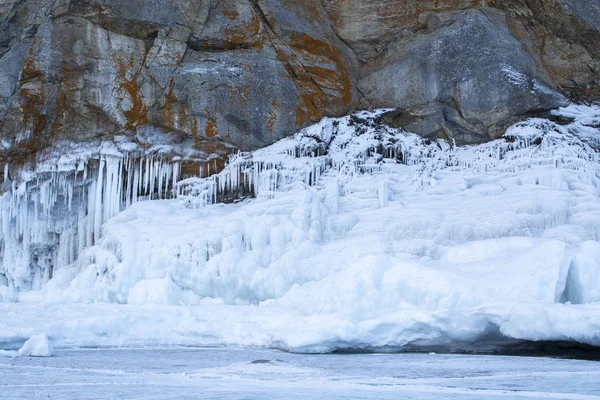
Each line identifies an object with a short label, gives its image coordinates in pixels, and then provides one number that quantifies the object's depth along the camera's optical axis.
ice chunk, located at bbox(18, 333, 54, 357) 12.63
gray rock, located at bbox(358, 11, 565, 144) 21.75
